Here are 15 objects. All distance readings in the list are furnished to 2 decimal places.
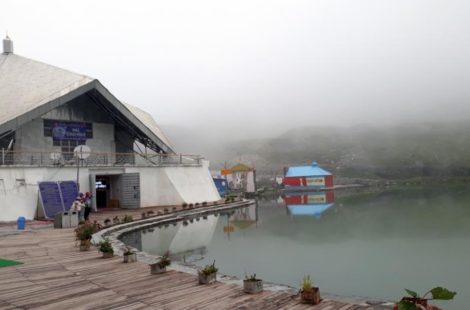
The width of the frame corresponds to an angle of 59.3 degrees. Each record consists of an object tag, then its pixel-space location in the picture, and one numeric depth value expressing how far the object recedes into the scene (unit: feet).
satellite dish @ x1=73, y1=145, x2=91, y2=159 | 91.74
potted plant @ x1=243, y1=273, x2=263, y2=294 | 27.14
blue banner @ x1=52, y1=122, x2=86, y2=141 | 102.55
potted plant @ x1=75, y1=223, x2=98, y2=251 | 46.09
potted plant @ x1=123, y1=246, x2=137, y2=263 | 39.14
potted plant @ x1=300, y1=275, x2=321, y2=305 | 24.09
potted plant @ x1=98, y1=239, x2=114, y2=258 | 41.60
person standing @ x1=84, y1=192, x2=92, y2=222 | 73.99
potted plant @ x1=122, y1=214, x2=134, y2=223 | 73.59
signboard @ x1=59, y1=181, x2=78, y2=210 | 84.07
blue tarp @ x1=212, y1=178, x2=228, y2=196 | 168.66
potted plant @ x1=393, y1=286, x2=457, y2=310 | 17.06
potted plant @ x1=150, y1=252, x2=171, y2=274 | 34.01
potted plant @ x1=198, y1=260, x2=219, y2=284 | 30.21
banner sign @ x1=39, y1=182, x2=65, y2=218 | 81.00
